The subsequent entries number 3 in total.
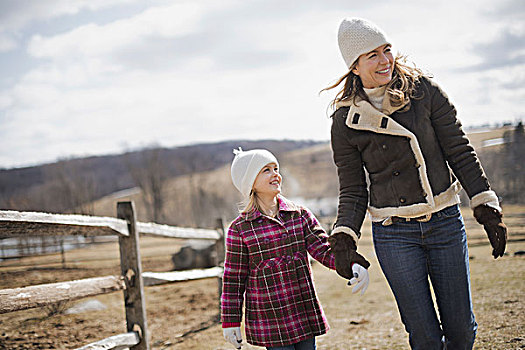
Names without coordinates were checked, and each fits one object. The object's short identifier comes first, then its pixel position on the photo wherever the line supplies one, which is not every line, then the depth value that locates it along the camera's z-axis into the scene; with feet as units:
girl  9.33
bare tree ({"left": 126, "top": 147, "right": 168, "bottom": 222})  160.45
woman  8.07
